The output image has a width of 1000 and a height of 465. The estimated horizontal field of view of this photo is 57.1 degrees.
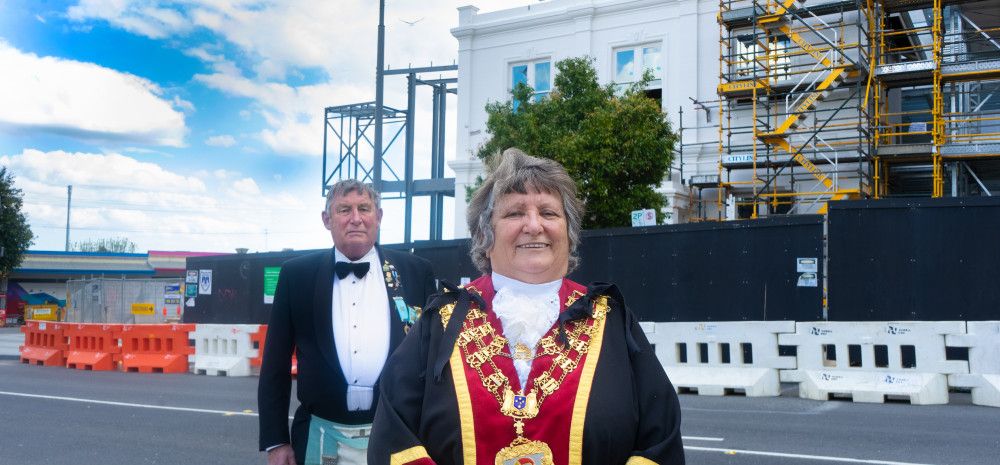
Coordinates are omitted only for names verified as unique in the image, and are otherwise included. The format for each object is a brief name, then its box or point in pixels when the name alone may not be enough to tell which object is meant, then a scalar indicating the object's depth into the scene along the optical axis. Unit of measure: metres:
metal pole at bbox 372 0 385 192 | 18.44
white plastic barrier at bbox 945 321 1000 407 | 11.01
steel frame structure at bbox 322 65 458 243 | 37.03
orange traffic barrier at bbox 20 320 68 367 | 19.53
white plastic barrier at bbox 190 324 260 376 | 16.81
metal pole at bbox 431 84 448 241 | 37.69
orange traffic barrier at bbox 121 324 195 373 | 17.48
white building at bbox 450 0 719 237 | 28.61
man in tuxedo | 4.12
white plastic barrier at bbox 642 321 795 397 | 12.43
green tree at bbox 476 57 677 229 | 23.34
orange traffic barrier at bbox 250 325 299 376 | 16.75
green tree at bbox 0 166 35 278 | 45.59
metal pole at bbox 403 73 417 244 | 36.88
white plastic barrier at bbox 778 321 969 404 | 11.40
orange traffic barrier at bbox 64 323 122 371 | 18.27
